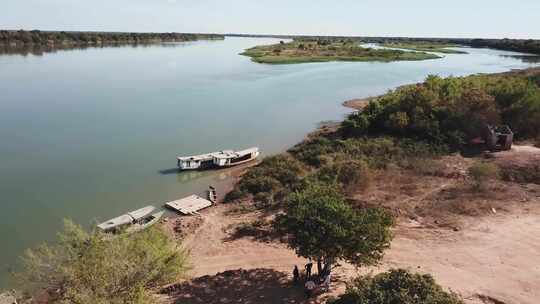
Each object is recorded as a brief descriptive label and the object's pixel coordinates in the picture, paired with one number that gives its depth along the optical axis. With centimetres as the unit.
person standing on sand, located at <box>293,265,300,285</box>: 1712
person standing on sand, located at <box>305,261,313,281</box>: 1692
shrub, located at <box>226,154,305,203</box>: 2842
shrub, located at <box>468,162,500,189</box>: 2878
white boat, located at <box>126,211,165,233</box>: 2295
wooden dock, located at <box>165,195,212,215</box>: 2716
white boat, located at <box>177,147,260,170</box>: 3438
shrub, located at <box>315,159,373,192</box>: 2819
